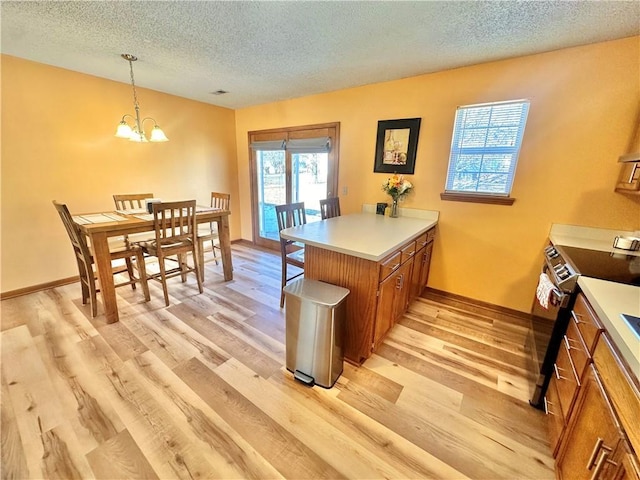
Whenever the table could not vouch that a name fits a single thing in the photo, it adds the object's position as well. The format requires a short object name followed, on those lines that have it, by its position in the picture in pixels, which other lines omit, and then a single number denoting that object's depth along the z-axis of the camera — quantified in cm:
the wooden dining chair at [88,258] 221
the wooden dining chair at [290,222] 243
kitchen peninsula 169
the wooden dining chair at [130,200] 303
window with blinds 228
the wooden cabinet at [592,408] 76
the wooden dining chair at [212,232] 312
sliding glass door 346
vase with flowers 274
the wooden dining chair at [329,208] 288
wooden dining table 215
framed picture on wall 275
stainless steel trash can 157
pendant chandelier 232
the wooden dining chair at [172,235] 241
